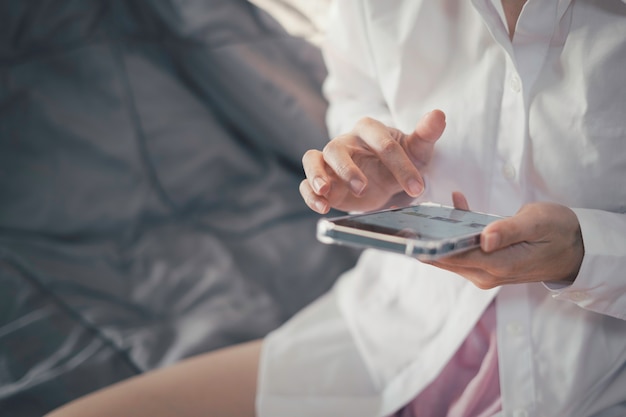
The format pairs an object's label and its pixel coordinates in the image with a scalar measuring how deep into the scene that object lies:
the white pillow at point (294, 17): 1.22
